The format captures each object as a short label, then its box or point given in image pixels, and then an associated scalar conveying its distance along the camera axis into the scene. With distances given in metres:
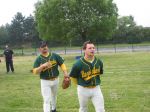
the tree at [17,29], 90.31
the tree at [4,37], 86.39
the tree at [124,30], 71.25
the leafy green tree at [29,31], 89.94
